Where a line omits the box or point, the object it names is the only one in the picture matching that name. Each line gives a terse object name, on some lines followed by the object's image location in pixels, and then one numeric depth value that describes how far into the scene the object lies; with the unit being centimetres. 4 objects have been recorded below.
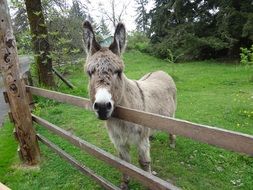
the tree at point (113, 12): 2362
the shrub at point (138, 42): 1707
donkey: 176
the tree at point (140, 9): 2548
